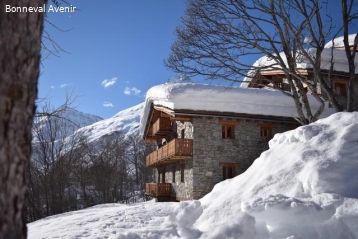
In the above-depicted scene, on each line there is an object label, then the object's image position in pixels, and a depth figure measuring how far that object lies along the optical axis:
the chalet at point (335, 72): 18.08
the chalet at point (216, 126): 15.97
